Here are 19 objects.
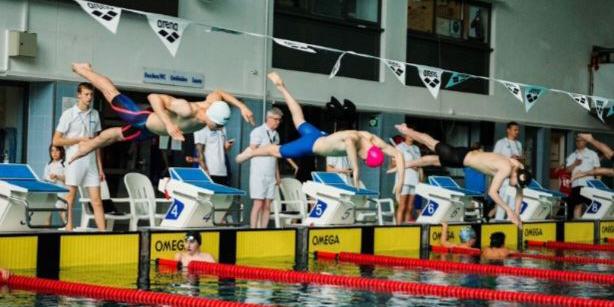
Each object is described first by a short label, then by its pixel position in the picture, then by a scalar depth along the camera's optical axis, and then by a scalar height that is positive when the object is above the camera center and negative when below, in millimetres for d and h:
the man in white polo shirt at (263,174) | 14820 +89
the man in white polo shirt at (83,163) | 12172 +141
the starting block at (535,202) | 18844 -205
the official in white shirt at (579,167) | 20031 +415
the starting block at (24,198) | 11383 -244
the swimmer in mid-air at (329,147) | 12148 +394
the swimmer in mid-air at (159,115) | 9742 +557
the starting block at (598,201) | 20359 -177
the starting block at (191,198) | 13398 -224
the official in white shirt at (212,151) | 15227 +385
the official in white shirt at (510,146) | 18188 +677
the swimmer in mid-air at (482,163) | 13312 +296
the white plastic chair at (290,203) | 15445 -288
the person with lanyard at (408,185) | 17109 +10
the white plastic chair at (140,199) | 13742 -264
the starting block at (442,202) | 17344 -237
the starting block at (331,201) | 15289 -232
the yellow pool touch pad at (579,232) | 18734 -679
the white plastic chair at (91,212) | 13245 -426
